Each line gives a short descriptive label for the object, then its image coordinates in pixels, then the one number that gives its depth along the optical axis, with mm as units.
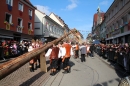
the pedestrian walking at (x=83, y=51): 8421
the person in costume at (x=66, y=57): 5347
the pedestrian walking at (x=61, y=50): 5317
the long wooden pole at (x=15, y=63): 2551
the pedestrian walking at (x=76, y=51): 10197
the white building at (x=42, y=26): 20605
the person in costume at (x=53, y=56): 4878
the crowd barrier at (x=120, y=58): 4879
